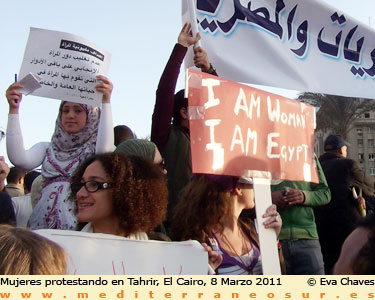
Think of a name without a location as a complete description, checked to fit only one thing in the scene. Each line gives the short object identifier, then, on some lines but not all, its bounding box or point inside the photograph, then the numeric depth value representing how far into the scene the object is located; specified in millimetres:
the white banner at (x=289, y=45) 3357
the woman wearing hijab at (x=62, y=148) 2809
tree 30797
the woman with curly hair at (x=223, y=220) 2328
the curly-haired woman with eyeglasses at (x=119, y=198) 2145
